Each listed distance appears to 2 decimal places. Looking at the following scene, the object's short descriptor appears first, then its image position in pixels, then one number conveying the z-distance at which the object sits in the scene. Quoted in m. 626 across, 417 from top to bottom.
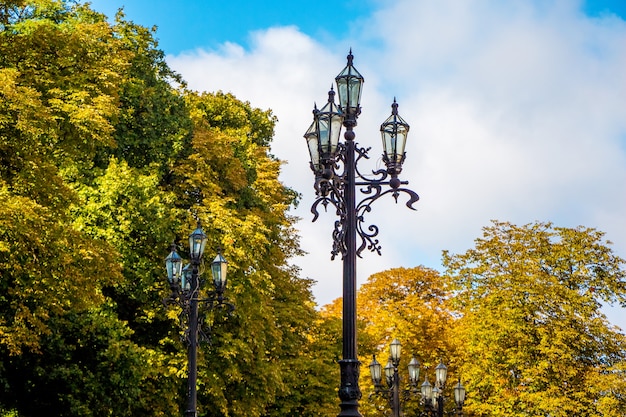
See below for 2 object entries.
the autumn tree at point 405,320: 52.47
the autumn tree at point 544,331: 41.62
